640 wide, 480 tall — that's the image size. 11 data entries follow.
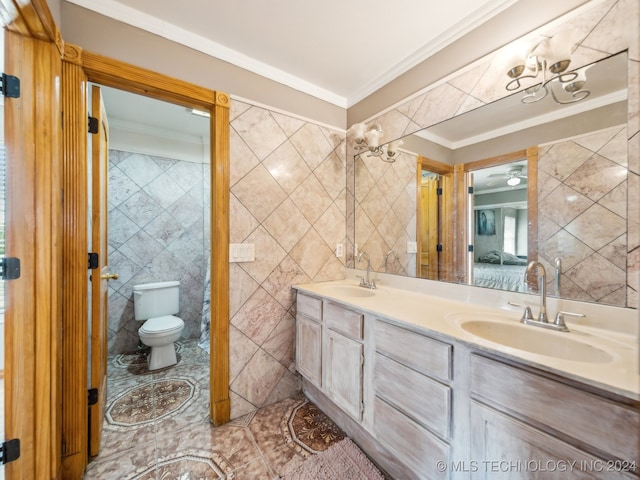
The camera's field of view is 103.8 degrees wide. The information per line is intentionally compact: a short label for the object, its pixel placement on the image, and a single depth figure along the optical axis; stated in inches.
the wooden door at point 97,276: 55.5
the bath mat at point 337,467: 51.7
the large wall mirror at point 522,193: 41.4
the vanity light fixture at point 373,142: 77.4
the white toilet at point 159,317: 92.1
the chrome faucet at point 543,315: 41.5
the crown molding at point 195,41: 53.7
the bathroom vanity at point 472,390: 27.2
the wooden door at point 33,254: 41.1
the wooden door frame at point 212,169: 50.4
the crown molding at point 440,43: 52.5
